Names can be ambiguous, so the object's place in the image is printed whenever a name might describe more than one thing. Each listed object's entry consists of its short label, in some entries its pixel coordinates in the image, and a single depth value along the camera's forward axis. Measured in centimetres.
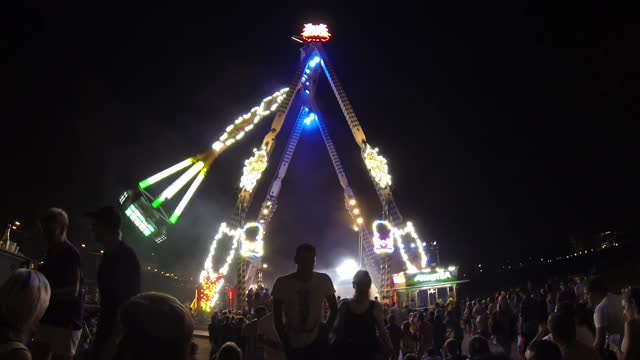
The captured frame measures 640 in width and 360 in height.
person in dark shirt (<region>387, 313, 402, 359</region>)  979
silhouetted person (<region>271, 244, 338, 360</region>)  437
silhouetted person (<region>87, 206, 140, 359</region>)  356
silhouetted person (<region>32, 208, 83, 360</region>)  390
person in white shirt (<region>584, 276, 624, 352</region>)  542
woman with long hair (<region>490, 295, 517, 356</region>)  1016
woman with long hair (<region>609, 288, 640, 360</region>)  444
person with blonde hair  250
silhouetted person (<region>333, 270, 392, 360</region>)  466
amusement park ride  3257
